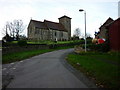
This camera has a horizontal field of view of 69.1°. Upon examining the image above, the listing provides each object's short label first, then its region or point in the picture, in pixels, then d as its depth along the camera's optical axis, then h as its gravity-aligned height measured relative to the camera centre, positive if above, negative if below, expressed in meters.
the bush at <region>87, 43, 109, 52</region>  14.94 -0.81
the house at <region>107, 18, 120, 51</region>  13.54 +1.19
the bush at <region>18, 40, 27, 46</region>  21.01 -0.09
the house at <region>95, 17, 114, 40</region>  29.75 +4.25
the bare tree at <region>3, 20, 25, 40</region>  40.89 +6.59
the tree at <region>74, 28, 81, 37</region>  58.39 +7.04
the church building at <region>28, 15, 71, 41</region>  40.95 +6.69
